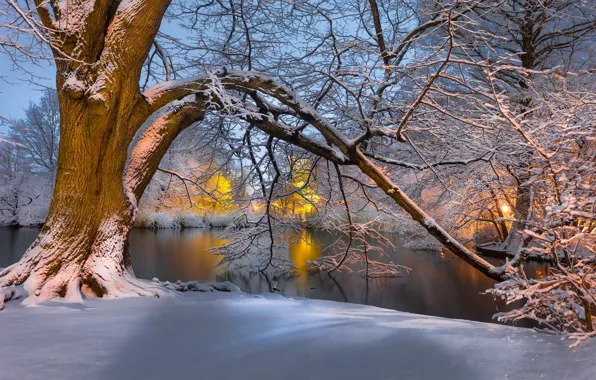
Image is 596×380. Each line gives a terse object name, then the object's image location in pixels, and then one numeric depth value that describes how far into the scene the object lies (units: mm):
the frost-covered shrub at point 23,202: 17297
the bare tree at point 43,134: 19000
